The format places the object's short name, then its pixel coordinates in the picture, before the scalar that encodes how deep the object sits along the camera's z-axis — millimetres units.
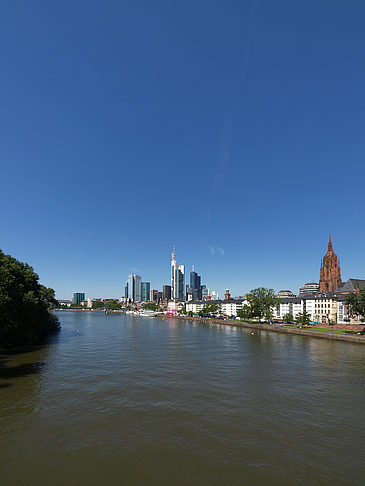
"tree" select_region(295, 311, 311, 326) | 107050
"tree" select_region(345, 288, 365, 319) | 79681
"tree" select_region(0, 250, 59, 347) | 43031
